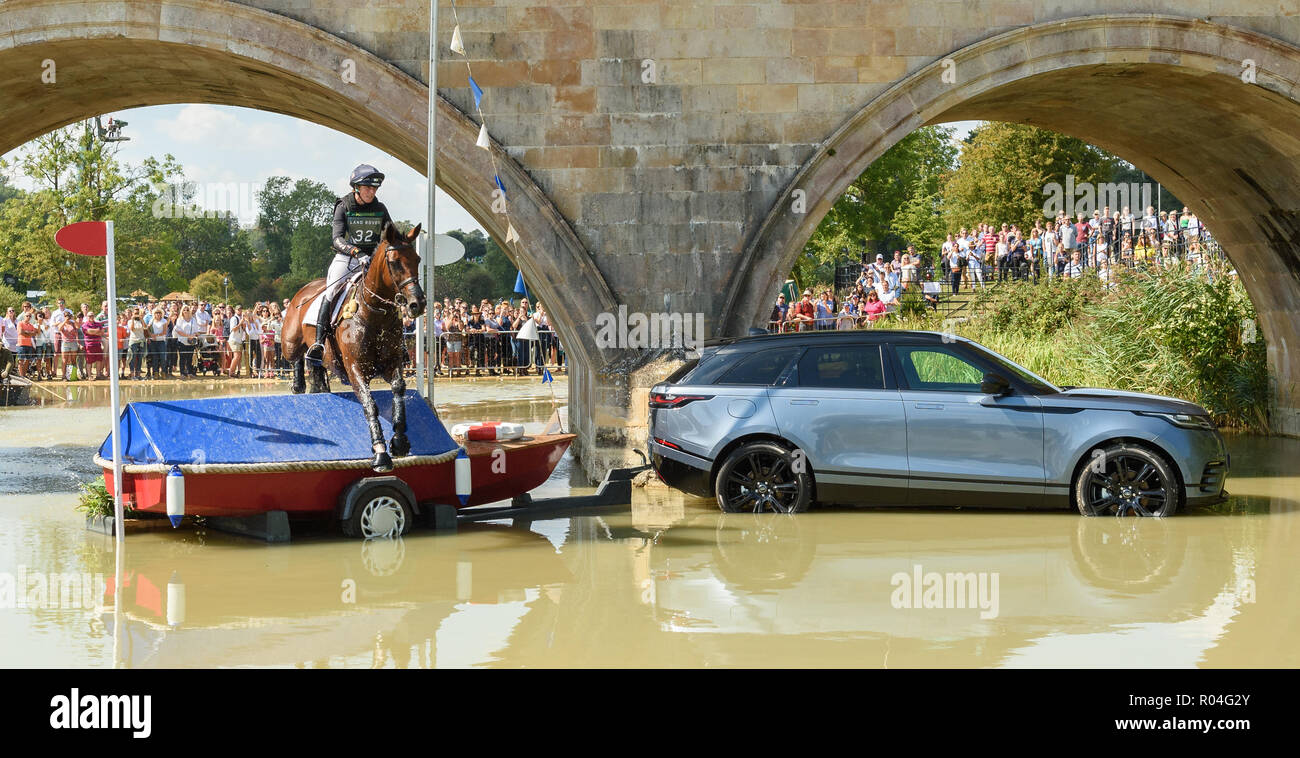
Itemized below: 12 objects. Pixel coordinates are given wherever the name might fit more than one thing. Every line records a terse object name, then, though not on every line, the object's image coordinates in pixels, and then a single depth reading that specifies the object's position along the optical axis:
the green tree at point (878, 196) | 39.81
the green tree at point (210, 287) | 66.81
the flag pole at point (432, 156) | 11.13
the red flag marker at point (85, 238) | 8.76
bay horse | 9.34
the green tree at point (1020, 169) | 40.62
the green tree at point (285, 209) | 84.31
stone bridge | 12.59
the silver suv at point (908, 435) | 9.96
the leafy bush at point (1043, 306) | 21.17
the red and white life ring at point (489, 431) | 10.50
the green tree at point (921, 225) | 46.66
